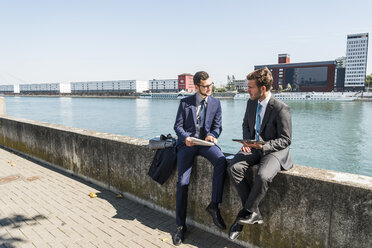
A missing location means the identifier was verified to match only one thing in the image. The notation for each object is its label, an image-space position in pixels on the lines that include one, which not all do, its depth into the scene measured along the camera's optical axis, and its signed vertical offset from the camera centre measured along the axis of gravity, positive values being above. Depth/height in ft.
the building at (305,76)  396.98 +24.91
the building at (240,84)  588.71 +17.31
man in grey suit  8.66 -1.92
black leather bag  11.76 -3.16
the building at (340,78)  415.64 +21.82
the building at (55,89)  631.07 +4.90
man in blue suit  10.11 -1.94
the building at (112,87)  573.33 +9.83
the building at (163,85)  577.84 +14.19
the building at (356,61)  400.06 +46.22
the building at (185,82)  528.22 +18.93
